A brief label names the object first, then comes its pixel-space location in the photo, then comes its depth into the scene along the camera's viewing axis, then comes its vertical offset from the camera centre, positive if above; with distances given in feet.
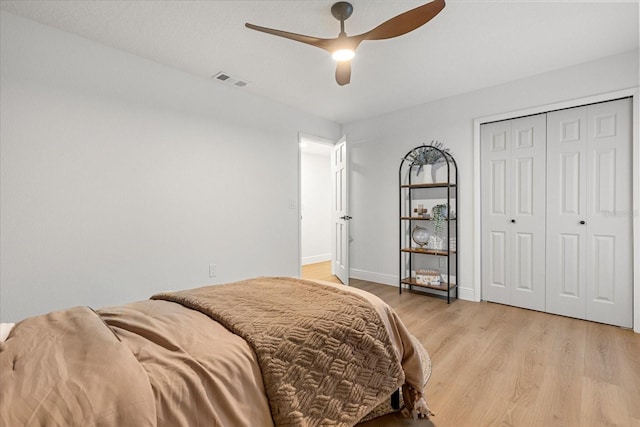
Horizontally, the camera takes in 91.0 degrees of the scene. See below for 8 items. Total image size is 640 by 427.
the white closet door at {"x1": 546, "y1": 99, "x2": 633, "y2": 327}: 9.07 -0.24
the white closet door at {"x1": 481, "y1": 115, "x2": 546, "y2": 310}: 10.51 -0.21
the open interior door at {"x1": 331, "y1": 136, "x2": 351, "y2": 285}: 13.87 -0.21
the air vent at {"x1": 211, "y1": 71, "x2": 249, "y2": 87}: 10.35 +4.40
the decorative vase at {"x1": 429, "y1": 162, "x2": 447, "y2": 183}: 12.46 +1.39
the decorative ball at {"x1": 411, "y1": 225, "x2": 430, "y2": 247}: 12.50 -1.16
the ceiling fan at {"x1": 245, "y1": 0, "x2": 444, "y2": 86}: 5.75 +3.53
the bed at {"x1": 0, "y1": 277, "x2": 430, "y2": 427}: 2.61 -1.56
